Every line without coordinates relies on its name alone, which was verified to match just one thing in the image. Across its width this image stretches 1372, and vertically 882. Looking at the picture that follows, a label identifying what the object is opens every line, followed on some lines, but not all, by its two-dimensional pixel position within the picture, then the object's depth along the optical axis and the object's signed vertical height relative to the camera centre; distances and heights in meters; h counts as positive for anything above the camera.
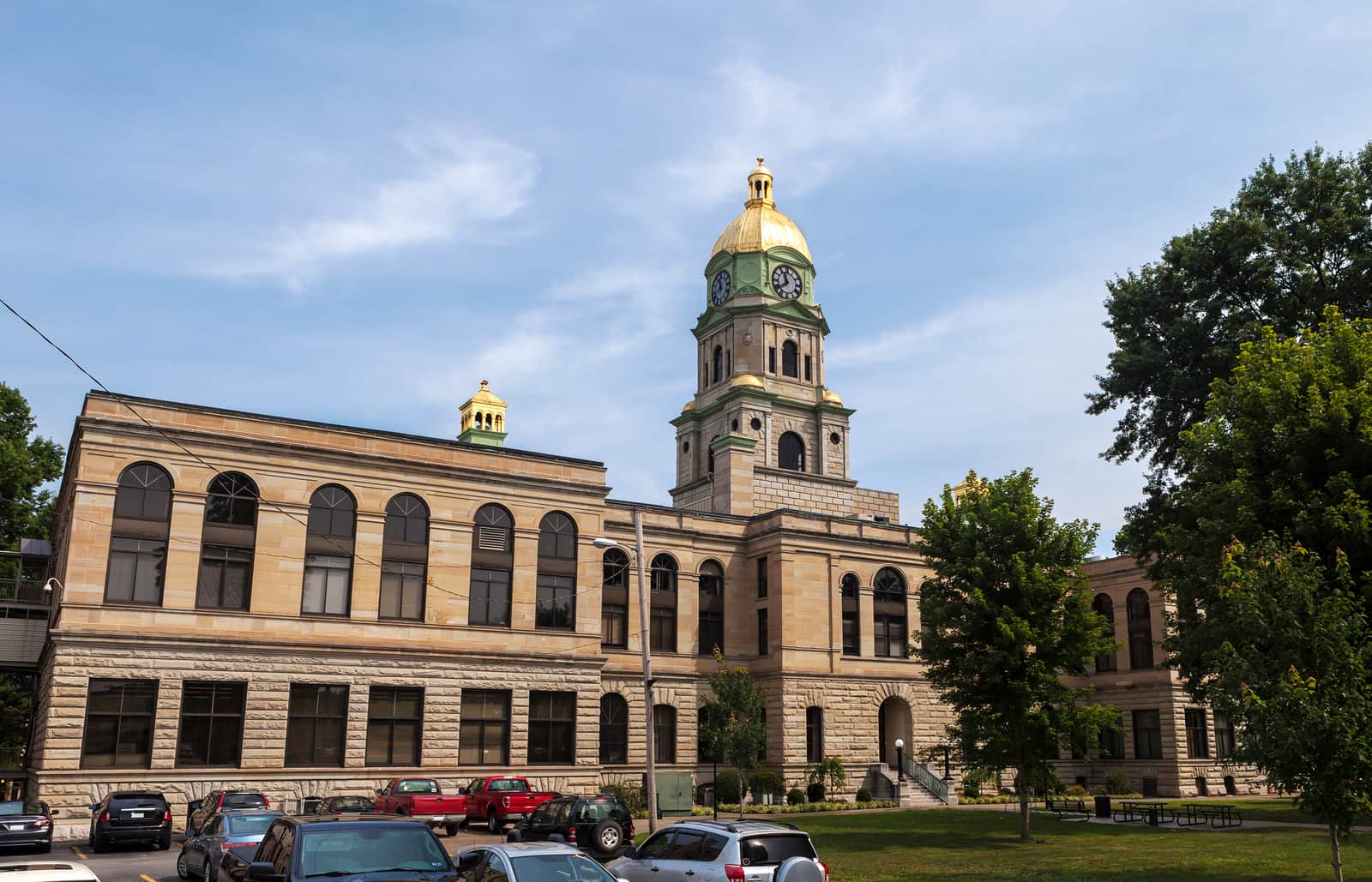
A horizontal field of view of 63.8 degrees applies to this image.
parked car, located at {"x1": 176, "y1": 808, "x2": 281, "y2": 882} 21.72 -2.67
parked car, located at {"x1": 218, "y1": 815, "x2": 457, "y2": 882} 13.01 -1.79
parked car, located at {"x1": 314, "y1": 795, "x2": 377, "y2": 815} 30.77 -2.80
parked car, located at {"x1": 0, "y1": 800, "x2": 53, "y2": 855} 28.98 -3.36
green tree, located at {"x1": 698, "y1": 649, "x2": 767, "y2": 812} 45.88 -0.59
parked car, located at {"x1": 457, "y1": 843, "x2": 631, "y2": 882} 13.97 -2.00
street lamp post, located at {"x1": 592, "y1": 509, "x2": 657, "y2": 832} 29.75 +0.58
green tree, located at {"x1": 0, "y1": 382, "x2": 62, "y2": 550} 58.56 +11.89
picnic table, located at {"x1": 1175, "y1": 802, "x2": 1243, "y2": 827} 38.31 -3.68
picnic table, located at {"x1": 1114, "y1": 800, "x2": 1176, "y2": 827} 38.24 -3.67
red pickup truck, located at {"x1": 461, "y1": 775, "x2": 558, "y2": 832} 34.28 -2.95
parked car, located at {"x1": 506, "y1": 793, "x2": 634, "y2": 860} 27.95 -3.02
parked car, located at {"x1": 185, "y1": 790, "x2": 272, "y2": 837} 29.30 -2.69
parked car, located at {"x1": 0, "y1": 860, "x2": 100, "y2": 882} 11.38 -1.80
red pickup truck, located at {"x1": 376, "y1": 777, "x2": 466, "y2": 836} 34.03 -3.06
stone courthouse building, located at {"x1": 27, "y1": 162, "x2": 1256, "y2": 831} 38.38 +3.48
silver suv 16.62 -2.21
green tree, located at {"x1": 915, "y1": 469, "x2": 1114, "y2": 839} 33.53 +2.54
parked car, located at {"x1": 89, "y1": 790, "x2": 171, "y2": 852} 30.73 -3.31
